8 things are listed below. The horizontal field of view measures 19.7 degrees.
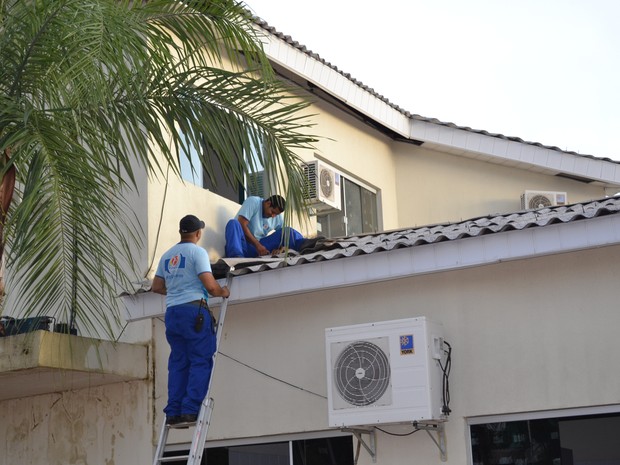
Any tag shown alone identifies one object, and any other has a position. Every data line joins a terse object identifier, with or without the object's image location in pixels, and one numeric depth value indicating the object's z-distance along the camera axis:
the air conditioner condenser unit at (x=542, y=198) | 28.04
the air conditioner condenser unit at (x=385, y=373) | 15.61
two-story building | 15.47
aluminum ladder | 14.68
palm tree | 13.18
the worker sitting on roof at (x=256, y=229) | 21.13
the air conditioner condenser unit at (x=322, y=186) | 24.26
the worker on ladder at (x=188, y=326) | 15.30
